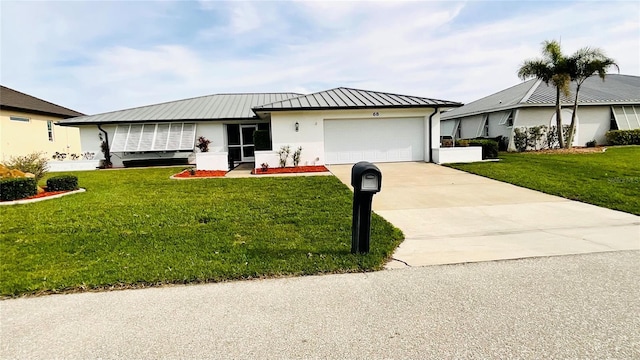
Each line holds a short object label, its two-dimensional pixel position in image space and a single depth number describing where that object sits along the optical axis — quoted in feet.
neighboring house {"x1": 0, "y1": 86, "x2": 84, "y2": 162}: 73.05
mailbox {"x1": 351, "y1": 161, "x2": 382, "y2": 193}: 14.39
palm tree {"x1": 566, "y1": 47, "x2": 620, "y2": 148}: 61.00
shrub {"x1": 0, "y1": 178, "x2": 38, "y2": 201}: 30.68
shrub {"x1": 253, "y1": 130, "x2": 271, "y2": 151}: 58.80
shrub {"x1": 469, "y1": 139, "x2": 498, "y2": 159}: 58.37
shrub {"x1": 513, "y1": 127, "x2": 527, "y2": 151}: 71.56
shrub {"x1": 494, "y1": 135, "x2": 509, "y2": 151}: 74.84
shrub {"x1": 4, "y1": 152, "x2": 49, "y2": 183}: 38.22
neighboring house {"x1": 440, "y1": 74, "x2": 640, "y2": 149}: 73.15
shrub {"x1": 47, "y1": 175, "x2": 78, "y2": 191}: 35.09
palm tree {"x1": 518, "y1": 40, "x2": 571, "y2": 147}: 62.54
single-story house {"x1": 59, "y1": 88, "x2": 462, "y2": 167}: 54.34
